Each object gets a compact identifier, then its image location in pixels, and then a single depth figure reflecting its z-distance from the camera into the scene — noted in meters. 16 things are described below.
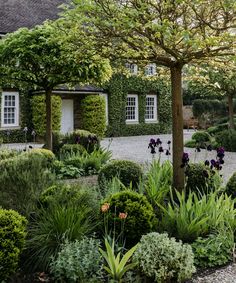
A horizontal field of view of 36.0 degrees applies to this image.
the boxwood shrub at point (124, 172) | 6.85
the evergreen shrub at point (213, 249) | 4.21
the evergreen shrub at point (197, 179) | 6.37
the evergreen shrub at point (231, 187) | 5.90
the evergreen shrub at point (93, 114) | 22.52
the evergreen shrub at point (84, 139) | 12.08
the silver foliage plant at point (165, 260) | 3.67
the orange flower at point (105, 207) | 3.70
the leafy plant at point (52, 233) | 4.00
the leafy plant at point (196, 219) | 4.65
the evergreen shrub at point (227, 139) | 16.50
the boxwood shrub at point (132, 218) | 4.43
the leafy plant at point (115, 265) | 3.61
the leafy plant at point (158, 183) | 5.68
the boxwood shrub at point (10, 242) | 3.33
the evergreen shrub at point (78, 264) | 3.55
